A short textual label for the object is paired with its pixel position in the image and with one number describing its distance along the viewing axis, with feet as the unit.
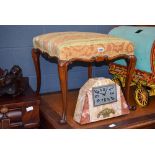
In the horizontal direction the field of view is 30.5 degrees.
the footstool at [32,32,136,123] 4.63
